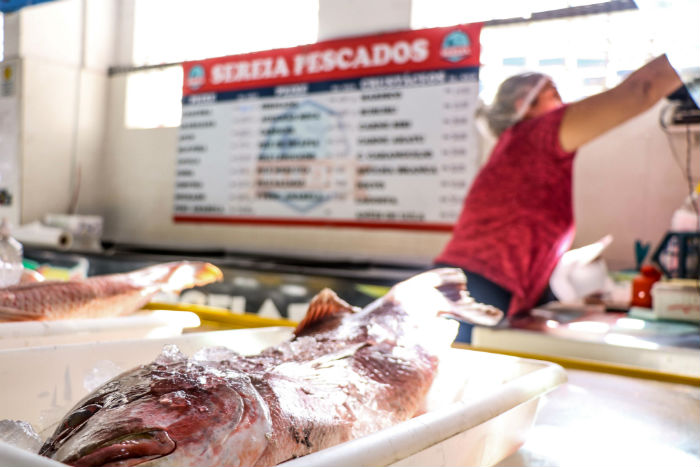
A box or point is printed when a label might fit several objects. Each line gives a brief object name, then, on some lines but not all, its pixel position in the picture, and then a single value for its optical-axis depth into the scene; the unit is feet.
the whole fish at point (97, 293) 4.10
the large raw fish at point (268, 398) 1.57
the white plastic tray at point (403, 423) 1.56
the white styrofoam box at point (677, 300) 6.75
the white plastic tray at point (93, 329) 3.42
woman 9.01
